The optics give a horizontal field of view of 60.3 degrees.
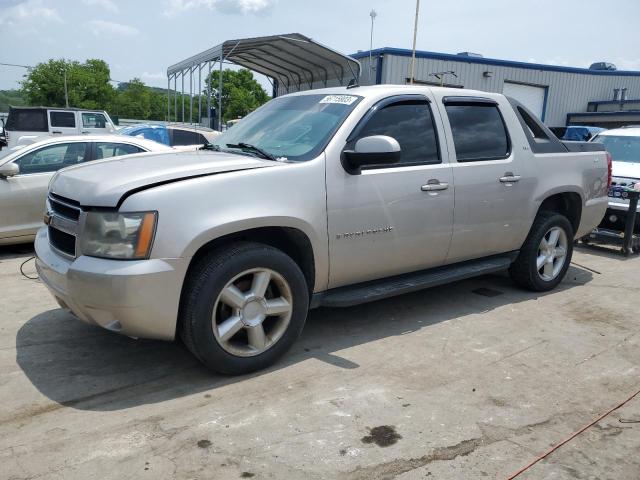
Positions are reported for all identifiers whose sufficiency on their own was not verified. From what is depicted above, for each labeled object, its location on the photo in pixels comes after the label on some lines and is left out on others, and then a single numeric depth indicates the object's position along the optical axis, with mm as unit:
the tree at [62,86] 76625
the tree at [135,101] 99938
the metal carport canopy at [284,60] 16188
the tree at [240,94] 89625
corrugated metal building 20969
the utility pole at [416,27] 15683
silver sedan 6398
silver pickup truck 3070
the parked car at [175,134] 13305
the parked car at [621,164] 7582
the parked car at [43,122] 16797
